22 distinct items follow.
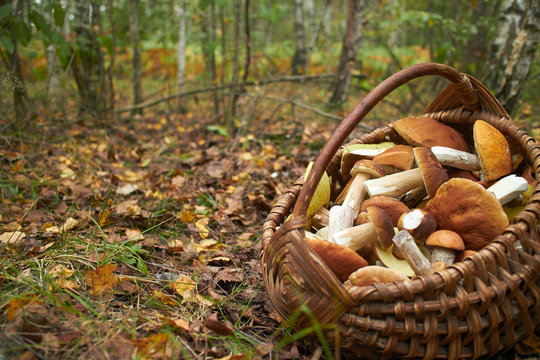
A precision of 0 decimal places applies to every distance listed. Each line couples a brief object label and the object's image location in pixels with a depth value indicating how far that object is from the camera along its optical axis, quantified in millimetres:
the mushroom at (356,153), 770
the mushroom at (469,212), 612
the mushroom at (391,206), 672
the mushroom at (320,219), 727
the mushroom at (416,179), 682
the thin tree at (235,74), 1575
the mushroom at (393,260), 623
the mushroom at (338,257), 591
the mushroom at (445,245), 607
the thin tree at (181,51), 2146
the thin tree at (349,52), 1795
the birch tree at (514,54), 1039
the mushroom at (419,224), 627
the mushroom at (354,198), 672
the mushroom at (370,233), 626
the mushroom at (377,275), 577
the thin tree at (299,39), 3040
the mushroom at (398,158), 734
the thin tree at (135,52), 1972
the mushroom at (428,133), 749
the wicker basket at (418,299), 547
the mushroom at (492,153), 696
